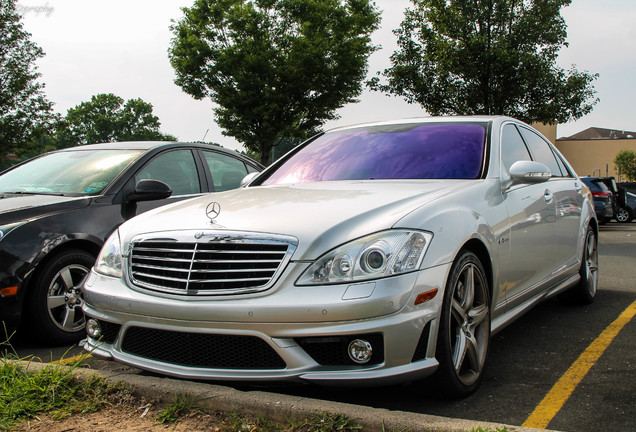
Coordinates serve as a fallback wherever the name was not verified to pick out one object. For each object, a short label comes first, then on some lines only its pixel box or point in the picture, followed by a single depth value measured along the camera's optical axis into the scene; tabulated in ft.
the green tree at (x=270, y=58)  102.83
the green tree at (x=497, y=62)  78.59
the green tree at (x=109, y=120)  282.97
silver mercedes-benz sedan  8.99
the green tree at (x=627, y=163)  266.36
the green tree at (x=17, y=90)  99.76
